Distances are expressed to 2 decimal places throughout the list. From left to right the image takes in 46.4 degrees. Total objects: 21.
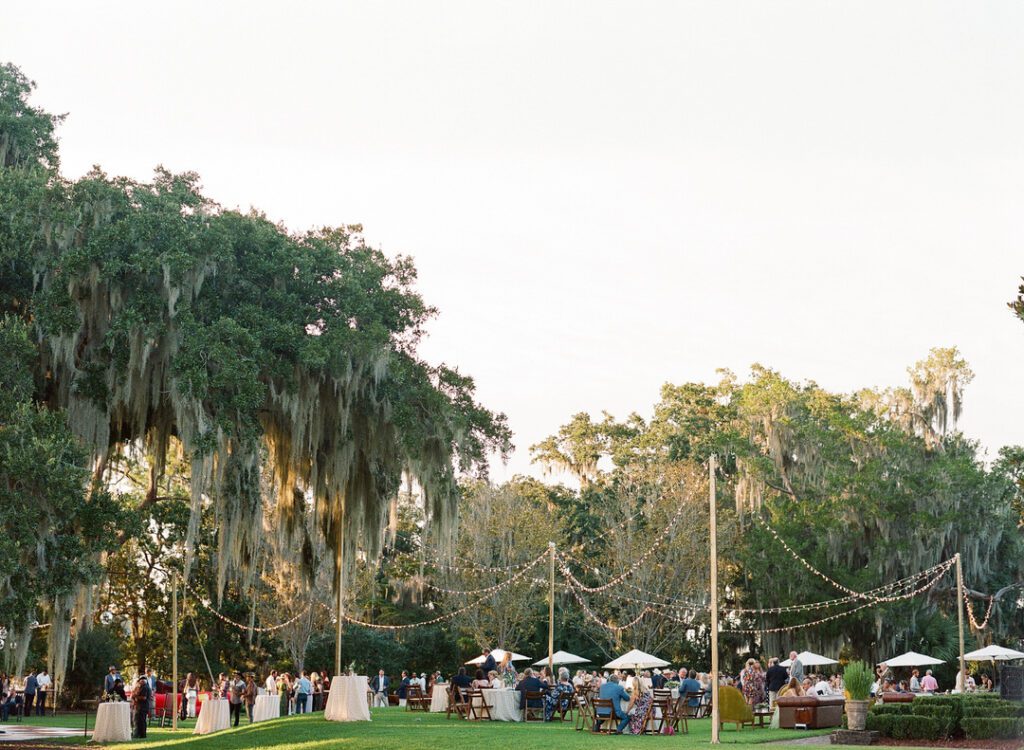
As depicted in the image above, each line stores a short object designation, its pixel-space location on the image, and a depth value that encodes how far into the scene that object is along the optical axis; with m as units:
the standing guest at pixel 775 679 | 24.92
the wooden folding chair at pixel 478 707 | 23.31
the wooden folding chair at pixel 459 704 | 23.75
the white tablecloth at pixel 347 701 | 21.98
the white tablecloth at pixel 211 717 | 23.00
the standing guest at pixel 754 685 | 25.12
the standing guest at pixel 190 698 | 32.95
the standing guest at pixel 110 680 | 25.96
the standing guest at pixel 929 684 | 30.46
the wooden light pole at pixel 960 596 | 31.58
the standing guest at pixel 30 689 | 32.72
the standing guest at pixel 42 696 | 32.78
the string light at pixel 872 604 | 37.47
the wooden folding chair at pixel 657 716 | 19.52
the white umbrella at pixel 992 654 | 33.72
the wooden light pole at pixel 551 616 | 29.12
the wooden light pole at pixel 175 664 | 26.14
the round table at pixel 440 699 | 27.76
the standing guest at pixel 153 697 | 30.24
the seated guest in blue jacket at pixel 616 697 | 19.53
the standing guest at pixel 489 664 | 30.57
